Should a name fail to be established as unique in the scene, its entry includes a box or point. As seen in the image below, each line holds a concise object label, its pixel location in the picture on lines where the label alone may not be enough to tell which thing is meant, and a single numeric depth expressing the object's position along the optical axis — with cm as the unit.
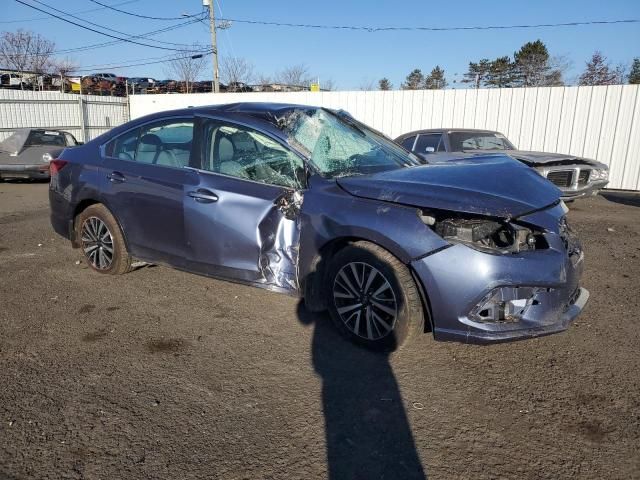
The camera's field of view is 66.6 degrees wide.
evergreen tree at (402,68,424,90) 3725
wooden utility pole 2834
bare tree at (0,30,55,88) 4206
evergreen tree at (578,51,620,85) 2611
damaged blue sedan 290
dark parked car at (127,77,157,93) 2928
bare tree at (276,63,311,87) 3886
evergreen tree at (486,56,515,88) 3266
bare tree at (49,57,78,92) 3911
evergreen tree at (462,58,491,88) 3691
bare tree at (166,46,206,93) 2966
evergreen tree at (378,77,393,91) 4685
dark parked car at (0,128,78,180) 1238
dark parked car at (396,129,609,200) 813
